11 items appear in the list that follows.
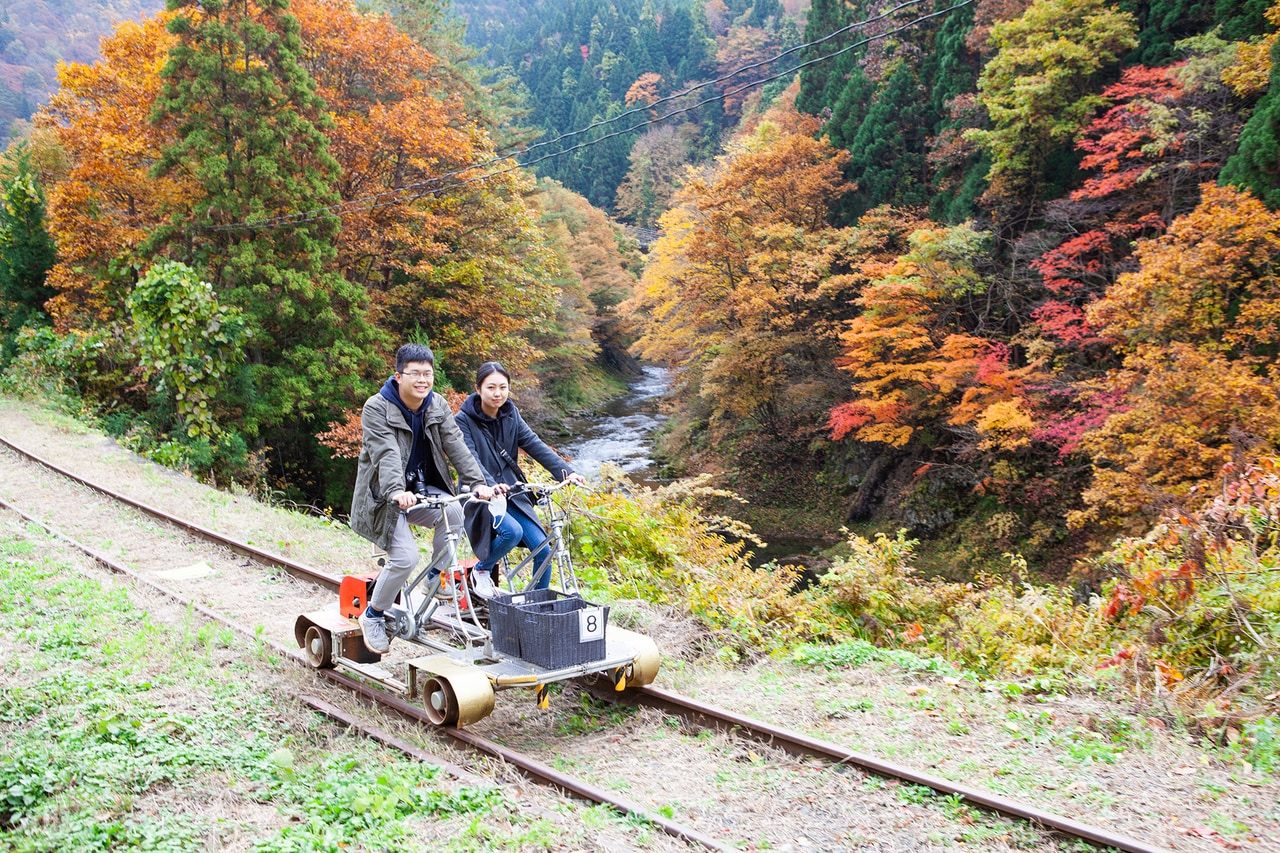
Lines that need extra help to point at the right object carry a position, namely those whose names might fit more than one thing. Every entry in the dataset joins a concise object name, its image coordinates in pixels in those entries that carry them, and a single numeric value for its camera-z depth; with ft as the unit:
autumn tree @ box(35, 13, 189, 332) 58.13
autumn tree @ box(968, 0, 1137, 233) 50.39
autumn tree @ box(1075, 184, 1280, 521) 31.45
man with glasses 15.34
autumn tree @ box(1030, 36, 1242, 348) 43.45
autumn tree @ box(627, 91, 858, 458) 64.90
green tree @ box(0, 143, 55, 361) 75.92
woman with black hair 17.16
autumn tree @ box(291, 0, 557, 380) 61.16
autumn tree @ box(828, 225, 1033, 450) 48.37
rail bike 14.34
